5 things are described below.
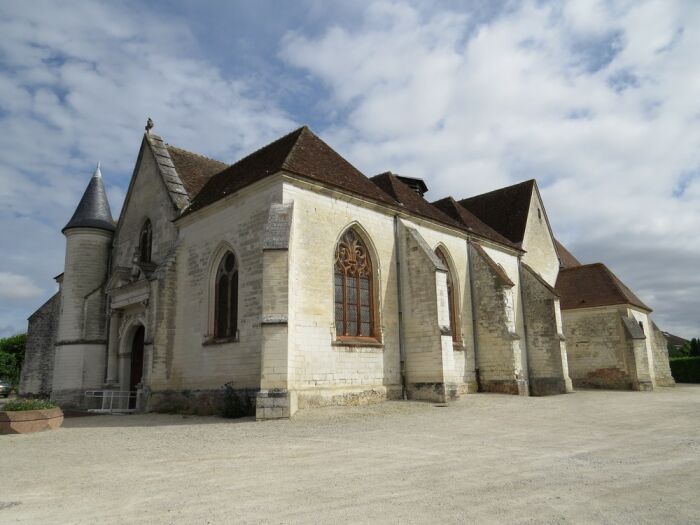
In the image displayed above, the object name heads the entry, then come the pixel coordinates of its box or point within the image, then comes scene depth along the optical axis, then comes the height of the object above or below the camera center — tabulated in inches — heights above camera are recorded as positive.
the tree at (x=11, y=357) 1521.9 +63.4
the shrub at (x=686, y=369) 1307.8 -14.3
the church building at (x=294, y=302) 531.2 +90.1
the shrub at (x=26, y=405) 440.4 -23.7
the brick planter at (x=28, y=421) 422.6 -35.8
